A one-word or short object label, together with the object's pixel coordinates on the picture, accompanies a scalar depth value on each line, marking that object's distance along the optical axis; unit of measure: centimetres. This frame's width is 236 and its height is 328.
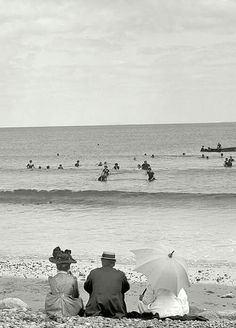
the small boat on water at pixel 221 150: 8085
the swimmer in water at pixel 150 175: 4725
